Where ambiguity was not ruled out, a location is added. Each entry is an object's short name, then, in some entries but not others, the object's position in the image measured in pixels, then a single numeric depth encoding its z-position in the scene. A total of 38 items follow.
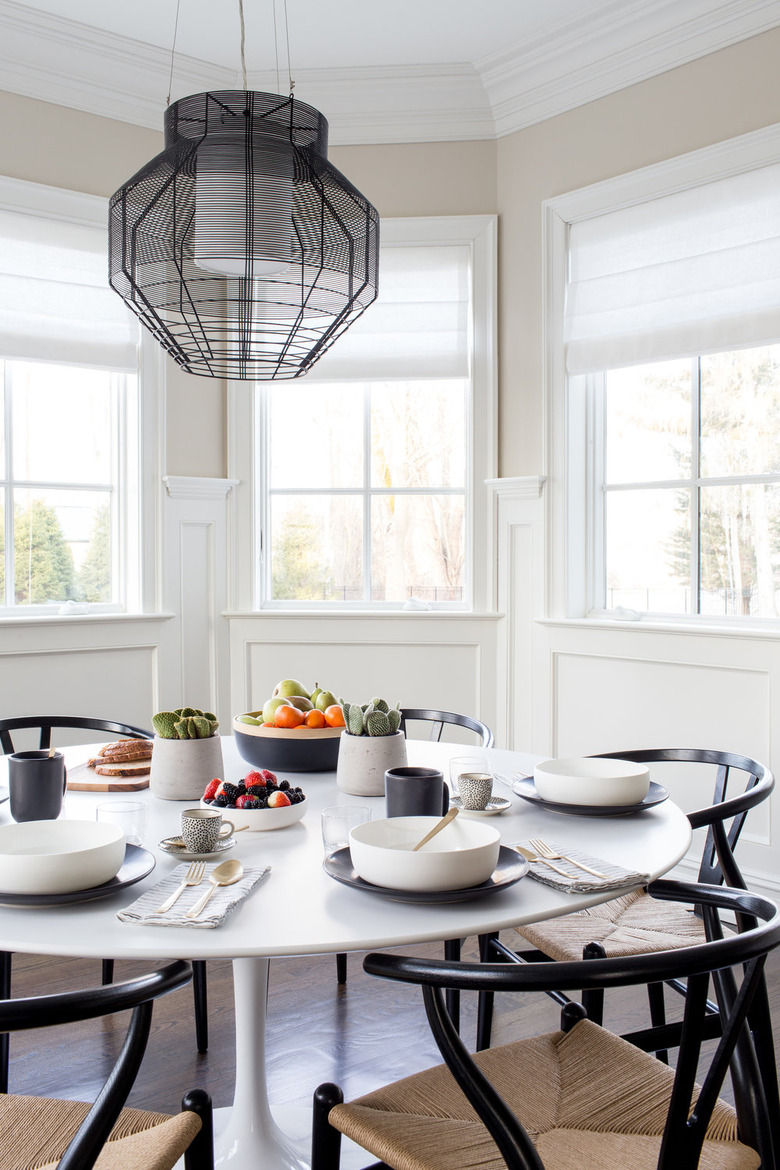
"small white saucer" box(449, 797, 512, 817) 1.69
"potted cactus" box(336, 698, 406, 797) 1.80
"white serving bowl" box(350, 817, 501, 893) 1.24
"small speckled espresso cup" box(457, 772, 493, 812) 1.69
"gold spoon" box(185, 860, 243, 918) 1.32
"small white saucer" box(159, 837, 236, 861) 1.43
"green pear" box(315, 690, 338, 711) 2.12
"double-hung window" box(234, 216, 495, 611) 3.82
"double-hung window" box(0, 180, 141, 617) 3.47
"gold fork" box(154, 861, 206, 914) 1.23
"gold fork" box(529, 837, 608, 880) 1.39
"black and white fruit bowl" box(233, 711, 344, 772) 1.97
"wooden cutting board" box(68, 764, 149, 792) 1.89
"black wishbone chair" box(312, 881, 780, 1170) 1.03
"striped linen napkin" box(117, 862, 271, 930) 1.18
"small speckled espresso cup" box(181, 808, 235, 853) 1.42
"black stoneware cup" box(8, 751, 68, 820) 1.54
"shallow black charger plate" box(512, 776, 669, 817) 1.66
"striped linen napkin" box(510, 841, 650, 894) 1.29
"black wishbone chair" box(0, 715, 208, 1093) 1.98
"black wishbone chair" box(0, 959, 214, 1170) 1.00
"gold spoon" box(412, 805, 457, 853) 1.36
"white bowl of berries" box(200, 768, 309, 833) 1.58
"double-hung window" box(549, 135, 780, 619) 3.12
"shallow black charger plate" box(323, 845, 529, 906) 1.23
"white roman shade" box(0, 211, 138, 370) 3.44
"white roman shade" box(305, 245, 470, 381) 3.83
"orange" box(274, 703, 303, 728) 1.99
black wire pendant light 1.63
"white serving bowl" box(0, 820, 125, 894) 1.22
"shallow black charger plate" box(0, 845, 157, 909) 1.22
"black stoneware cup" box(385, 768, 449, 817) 1.51
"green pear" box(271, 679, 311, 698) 2.17
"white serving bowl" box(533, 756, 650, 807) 1.68
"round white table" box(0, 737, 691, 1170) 1.14
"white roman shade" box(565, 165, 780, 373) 3.04
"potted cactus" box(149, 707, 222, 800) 1.74
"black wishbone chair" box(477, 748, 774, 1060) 1.75
